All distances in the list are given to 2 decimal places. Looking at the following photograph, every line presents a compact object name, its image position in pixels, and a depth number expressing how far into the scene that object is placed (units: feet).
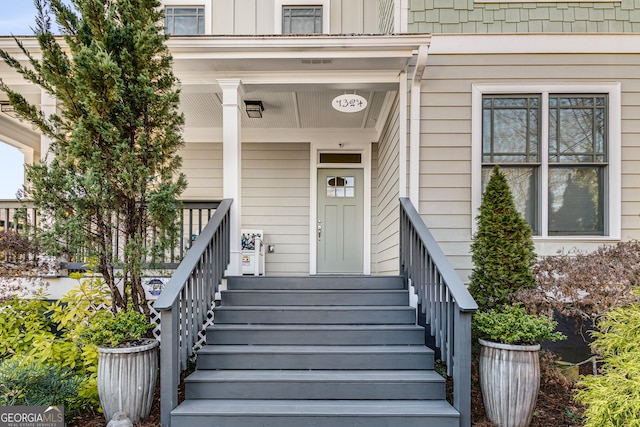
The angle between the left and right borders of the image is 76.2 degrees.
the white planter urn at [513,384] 9.75
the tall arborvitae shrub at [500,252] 11.35
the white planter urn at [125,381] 9.84
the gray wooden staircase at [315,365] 9.36
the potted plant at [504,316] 9.79
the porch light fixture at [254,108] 17.58
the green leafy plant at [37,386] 9.84
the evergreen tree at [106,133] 10.69
